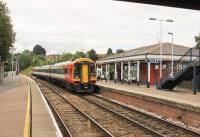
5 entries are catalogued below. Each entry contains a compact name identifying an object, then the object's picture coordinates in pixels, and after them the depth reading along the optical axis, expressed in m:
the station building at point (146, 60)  41.47
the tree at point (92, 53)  104.86
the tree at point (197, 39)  81.51
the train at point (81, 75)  33.94
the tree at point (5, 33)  47.32
